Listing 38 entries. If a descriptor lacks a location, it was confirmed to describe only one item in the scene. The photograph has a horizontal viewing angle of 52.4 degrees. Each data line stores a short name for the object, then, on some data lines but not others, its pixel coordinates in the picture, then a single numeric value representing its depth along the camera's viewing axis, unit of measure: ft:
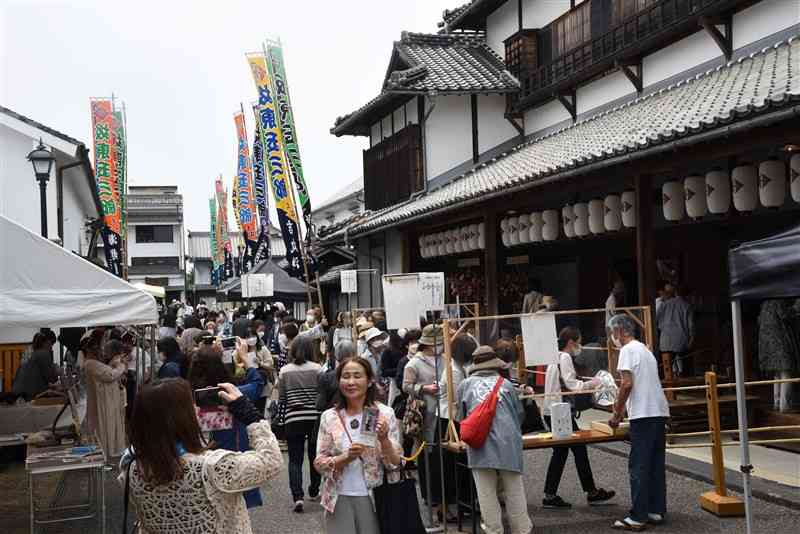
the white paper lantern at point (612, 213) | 42.65
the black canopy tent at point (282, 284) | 83.87
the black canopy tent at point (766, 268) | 16.46
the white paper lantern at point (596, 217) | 44.09
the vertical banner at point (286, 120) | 65.16
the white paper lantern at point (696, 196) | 36.11
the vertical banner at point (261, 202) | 82.67
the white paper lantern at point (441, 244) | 63.62
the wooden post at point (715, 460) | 25.99
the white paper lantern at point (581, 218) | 45.73
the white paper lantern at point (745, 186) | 33.27
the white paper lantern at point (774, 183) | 31.91
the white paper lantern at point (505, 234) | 53.78
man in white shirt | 24.22
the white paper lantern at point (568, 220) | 46.70
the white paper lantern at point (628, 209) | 39.93
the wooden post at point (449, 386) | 26.21
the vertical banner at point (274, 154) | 65.57
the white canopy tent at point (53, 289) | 21.85
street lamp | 48.29
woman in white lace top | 11.76
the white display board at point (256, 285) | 73.15
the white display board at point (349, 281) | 67.72
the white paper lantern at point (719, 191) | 34.86
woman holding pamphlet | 17.19
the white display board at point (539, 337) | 27.22
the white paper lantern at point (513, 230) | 52.95
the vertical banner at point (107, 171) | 79.00
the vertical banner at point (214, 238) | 151.33
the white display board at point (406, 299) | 30.37
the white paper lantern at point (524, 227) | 51.88
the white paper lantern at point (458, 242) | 60.39
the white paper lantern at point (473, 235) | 58.49
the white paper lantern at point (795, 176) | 30.32
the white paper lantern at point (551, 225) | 49.34
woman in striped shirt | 29.53
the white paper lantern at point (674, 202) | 37.63
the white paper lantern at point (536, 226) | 50.57
